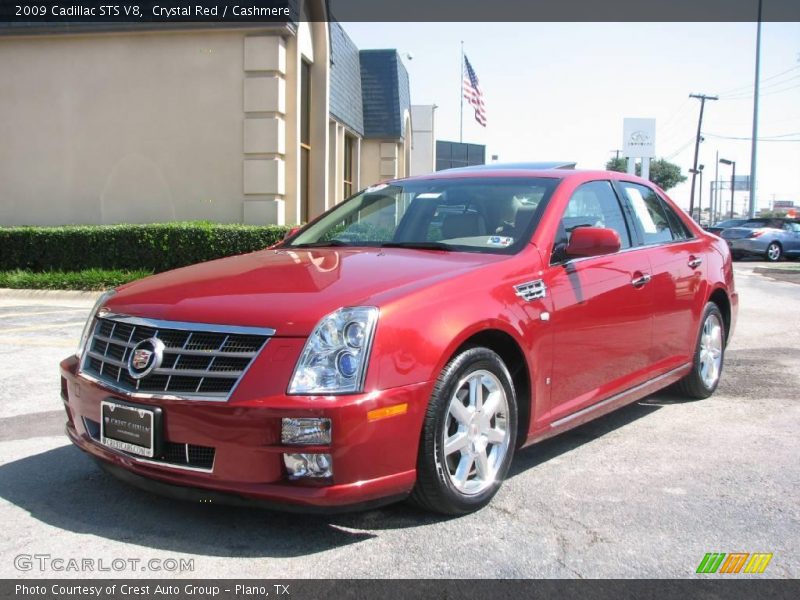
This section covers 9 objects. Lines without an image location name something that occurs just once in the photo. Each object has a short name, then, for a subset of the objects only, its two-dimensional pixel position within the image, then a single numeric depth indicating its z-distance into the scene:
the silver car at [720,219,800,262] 26.11
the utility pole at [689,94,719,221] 57.31
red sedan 3.07
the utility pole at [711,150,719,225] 87.00
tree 79.34
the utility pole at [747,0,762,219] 35.22
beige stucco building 14.09
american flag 32.99
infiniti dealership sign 24.12
